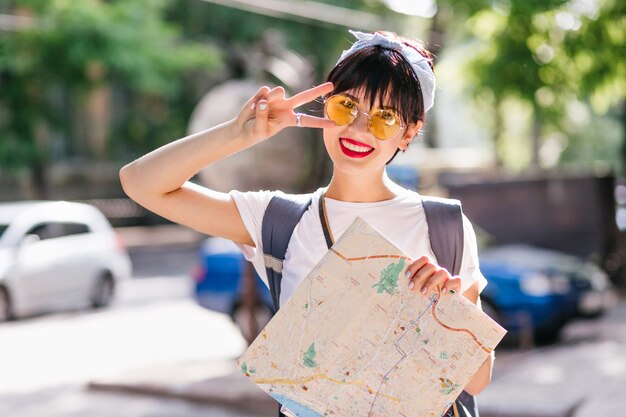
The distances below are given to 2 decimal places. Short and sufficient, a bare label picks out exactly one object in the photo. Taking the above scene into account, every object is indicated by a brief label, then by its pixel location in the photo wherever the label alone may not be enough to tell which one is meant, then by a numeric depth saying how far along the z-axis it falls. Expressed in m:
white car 13.32
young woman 2.37
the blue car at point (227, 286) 10.42
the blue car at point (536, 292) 11.01
